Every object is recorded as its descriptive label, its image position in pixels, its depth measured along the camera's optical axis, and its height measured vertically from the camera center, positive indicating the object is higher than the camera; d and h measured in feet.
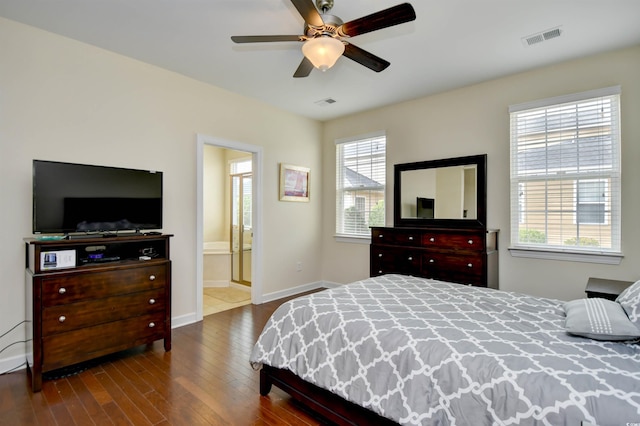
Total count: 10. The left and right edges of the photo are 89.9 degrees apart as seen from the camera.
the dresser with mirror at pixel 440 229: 11.16 -0.59
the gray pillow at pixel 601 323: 4.96 -1.76
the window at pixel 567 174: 10.13 +1.34
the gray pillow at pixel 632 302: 5.20 -1.57
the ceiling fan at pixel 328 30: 6.30 +3.94
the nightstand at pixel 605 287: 8.00 -1.95
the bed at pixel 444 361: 3.96 -2.19
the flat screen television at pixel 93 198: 8.29 +0.38
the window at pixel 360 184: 15.90 +1.50
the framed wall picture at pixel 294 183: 15.74 +1.51
